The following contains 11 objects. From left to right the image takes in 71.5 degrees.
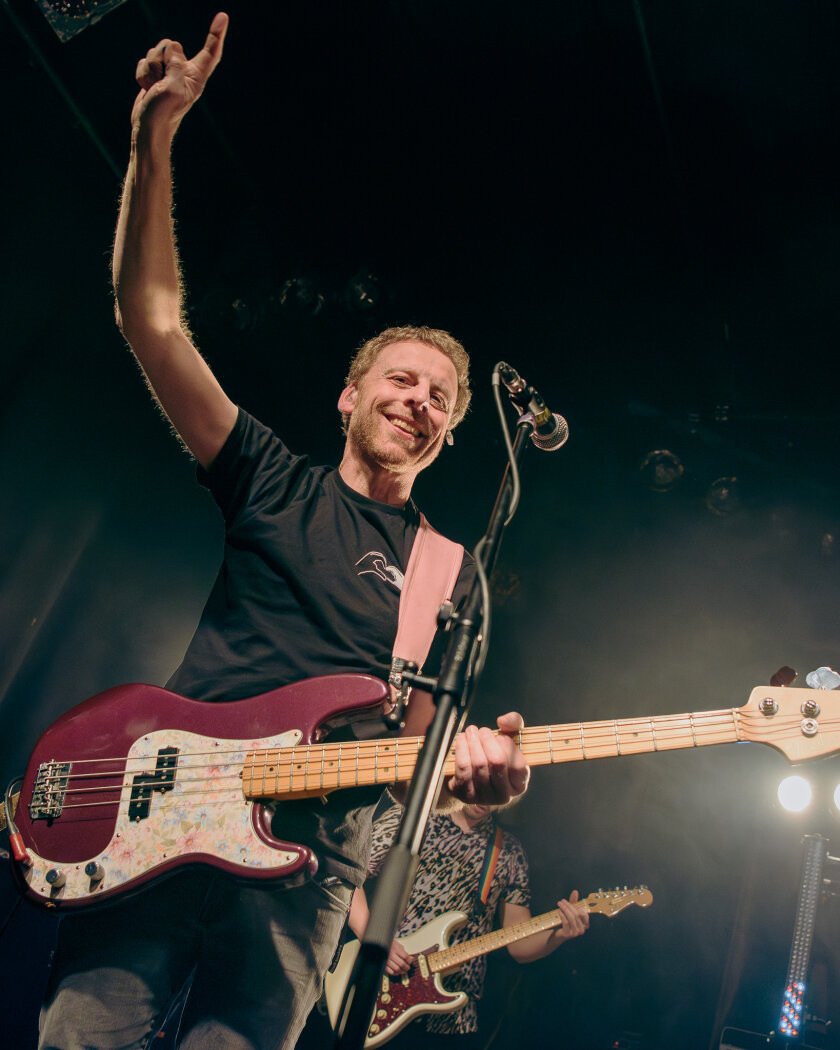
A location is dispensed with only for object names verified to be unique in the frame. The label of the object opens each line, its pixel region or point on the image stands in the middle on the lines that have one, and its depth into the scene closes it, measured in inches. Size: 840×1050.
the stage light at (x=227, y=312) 172.2
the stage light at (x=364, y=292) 173.9
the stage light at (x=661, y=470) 206.8
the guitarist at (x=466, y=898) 149.3
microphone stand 35.6
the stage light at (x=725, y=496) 200.7
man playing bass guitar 57.4
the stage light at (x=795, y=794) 169.6
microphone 70.9
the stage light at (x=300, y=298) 175.5
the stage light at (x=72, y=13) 126.3
